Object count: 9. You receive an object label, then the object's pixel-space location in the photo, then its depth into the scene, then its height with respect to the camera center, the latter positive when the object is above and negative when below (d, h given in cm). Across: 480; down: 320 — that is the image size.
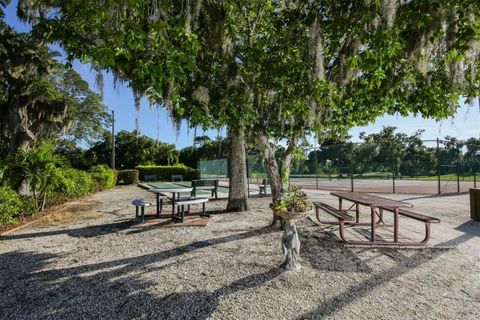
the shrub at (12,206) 568 -90
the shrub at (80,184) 1019 -79
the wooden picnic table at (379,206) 392 -56
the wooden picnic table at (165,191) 622 -57
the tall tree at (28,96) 1069 +293
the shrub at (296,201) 342 -43
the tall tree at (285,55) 285 +138
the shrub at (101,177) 1547 -70
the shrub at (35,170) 718 -11
